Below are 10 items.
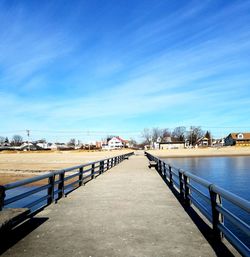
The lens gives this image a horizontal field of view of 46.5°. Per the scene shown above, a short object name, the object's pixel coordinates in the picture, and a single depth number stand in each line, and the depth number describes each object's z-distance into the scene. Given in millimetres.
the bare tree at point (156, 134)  173562
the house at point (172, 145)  138700
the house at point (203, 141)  170225
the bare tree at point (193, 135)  149250
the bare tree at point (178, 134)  165188
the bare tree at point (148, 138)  176250
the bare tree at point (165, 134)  179012
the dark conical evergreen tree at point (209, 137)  172125
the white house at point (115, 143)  171375
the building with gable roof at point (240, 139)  135625
